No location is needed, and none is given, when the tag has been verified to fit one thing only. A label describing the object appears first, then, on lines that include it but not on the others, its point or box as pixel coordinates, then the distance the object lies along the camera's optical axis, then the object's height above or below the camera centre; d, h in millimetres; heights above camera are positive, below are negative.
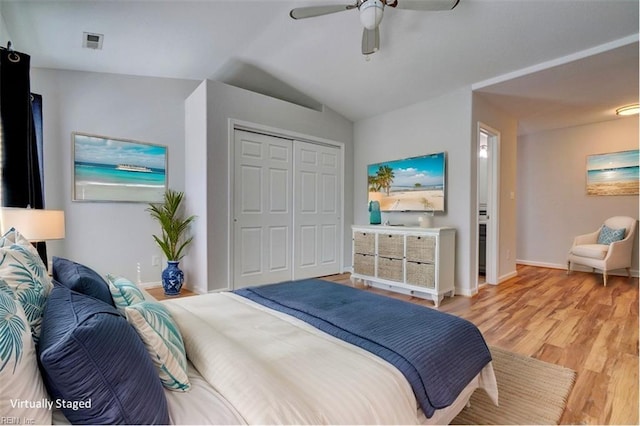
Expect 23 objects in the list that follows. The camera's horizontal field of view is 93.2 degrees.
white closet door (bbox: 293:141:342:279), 4383 -40
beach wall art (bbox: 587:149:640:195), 4574 +509
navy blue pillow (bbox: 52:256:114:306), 1104 -278
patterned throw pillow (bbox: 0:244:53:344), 867 -225
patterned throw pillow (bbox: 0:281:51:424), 593 -340
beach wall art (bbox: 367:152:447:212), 3887 +325
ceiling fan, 2166 +1462
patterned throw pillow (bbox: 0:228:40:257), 1184 -131
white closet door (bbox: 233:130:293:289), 3811 -21
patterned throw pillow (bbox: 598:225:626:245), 4348 -428
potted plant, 3578 -364
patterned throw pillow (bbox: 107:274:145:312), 1110 -326
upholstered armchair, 4137 -589
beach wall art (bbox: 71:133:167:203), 3383 +458
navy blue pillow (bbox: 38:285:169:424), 643 -366
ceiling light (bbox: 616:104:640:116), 3984 +1292
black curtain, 2195 +602
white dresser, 3424 -646
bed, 659 -487
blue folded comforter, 1105 -547
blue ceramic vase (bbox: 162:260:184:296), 3553 -840
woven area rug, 1504 -1051
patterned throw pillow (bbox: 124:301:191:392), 889 -424
